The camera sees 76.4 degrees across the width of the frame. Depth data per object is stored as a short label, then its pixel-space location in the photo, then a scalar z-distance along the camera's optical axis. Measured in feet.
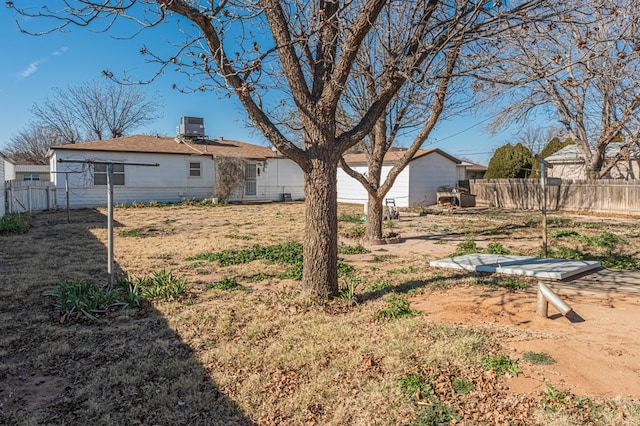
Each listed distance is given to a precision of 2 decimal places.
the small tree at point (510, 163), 84.84
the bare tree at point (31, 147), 128.57
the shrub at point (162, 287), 17.19
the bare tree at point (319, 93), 14.28
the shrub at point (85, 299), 15.07
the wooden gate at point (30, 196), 51.37
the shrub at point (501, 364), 10.43
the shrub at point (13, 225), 36.22
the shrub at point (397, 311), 14.70
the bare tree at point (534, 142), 139.54
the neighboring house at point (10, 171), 88.33
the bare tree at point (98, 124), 109.19
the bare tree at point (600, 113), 42.78
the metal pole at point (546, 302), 13.33
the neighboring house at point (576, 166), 70.85
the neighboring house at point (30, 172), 110.11
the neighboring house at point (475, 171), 112.16
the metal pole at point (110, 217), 16.40
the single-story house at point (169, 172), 63.87
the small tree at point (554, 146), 92.52
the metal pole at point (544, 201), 24.76
